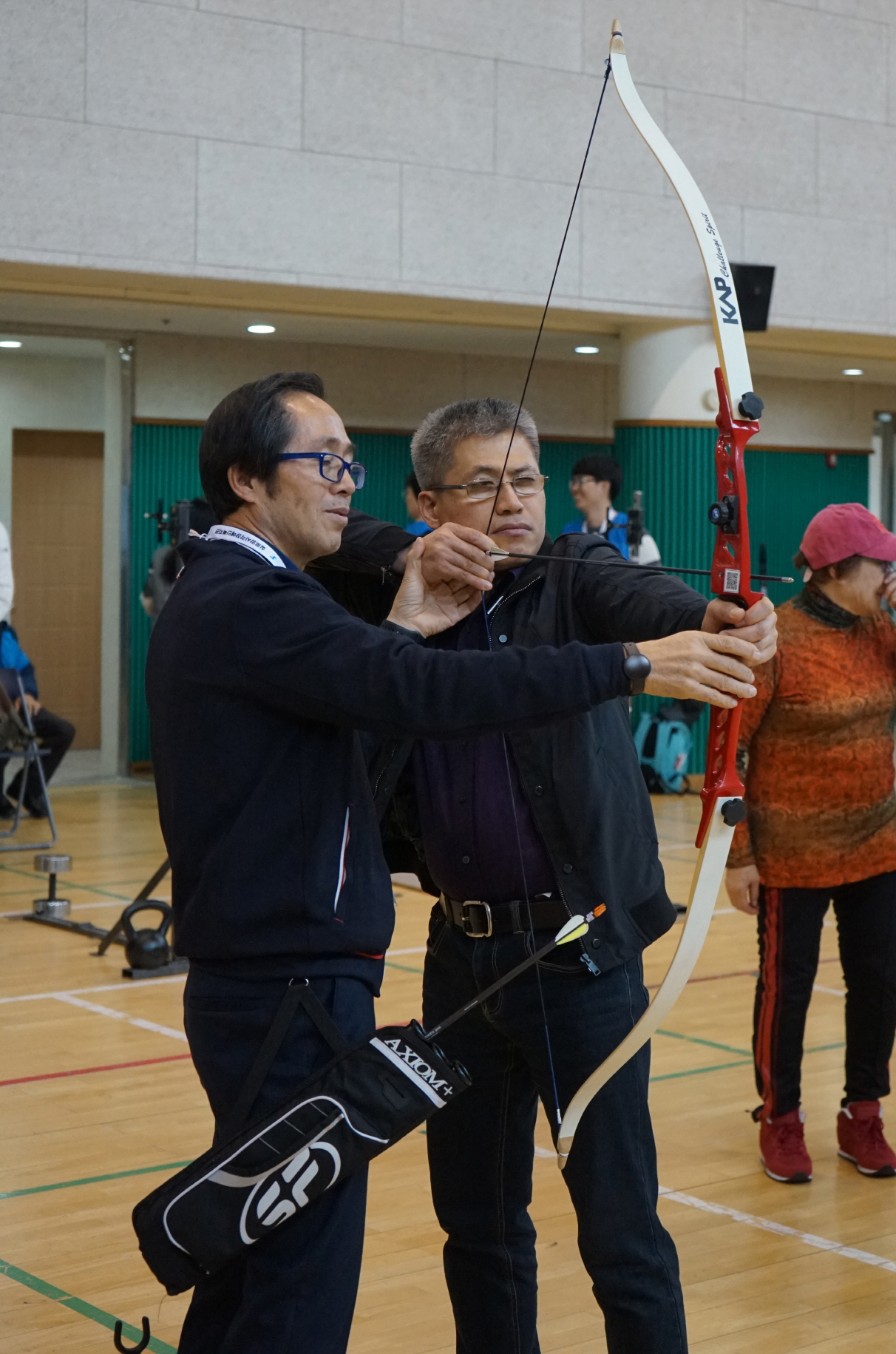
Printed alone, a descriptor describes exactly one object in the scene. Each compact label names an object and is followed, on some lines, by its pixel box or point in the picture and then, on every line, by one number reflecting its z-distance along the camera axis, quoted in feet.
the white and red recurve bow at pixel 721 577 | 6.10
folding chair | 23.56
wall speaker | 28.37
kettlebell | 16.37
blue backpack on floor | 29.45
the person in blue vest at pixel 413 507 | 20.08
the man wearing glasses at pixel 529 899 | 6.22
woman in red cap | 10.34
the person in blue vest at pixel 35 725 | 25.14
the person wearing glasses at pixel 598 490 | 23.63
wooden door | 34.58
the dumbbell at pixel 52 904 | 18.34
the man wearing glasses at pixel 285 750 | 5.19
